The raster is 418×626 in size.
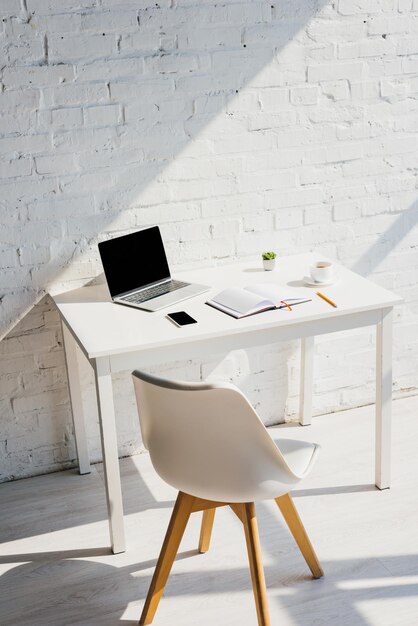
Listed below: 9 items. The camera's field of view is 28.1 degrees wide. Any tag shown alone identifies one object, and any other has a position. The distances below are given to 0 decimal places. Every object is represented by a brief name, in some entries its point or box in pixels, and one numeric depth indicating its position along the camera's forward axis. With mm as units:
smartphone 2490
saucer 2781
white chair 1939
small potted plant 2930
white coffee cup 2766
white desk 2402
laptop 2689
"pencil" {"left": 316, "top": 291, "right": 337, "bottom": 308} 2594
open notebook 2564
